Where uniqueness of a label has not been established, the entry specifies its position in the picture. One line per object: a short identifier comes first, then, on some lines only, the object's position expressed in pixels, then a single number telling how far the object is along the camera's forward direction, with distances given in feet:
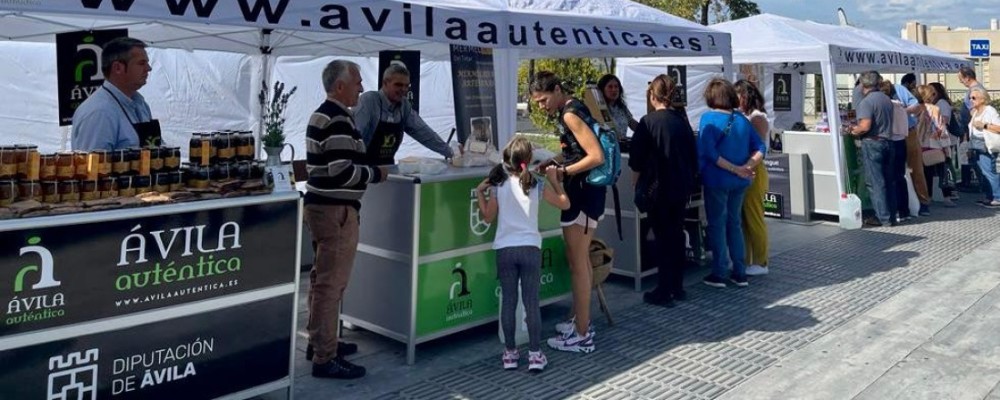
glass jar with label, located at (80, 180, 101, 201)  10.61
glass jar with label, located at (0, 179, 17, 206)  9.87
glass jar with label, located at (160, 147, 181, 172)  11.49
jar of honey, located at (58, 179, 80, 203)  10.41
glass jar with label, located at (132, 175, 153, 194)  11.05
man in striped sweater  13.41
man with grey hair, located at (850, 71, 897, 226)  29.19
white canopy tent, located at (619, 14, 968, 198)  29.25
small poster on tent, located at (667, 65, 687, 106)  38.32
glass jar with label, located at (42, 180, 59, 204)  10.34
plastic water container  29.32
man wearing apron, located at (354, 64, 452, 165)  16.12
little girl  14.14
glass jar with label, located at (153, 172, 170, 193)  11.28
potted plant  17.81
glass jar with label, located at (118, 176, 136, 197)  10.91
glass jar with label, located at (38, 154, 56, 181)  10.36
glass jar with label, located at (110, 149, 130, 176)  10.87
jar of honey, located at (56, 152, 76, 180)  10.43
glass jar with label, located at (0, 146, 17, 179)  9.99
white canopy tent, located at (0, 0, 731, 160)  12.46
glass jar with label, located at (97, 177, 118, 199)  10.77
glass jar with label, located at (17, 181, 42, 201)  10.12
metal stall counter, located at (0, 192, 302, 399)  9.79
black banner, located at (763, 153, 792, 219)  30.73
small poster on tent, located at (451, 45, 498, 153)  21.57
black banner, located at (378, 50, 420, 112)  27.17
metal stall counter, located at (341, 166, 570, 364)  14.90
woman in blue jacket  19.98
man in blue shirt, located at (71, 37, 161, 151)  12.05
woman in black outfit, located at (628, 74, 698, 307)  18.38
